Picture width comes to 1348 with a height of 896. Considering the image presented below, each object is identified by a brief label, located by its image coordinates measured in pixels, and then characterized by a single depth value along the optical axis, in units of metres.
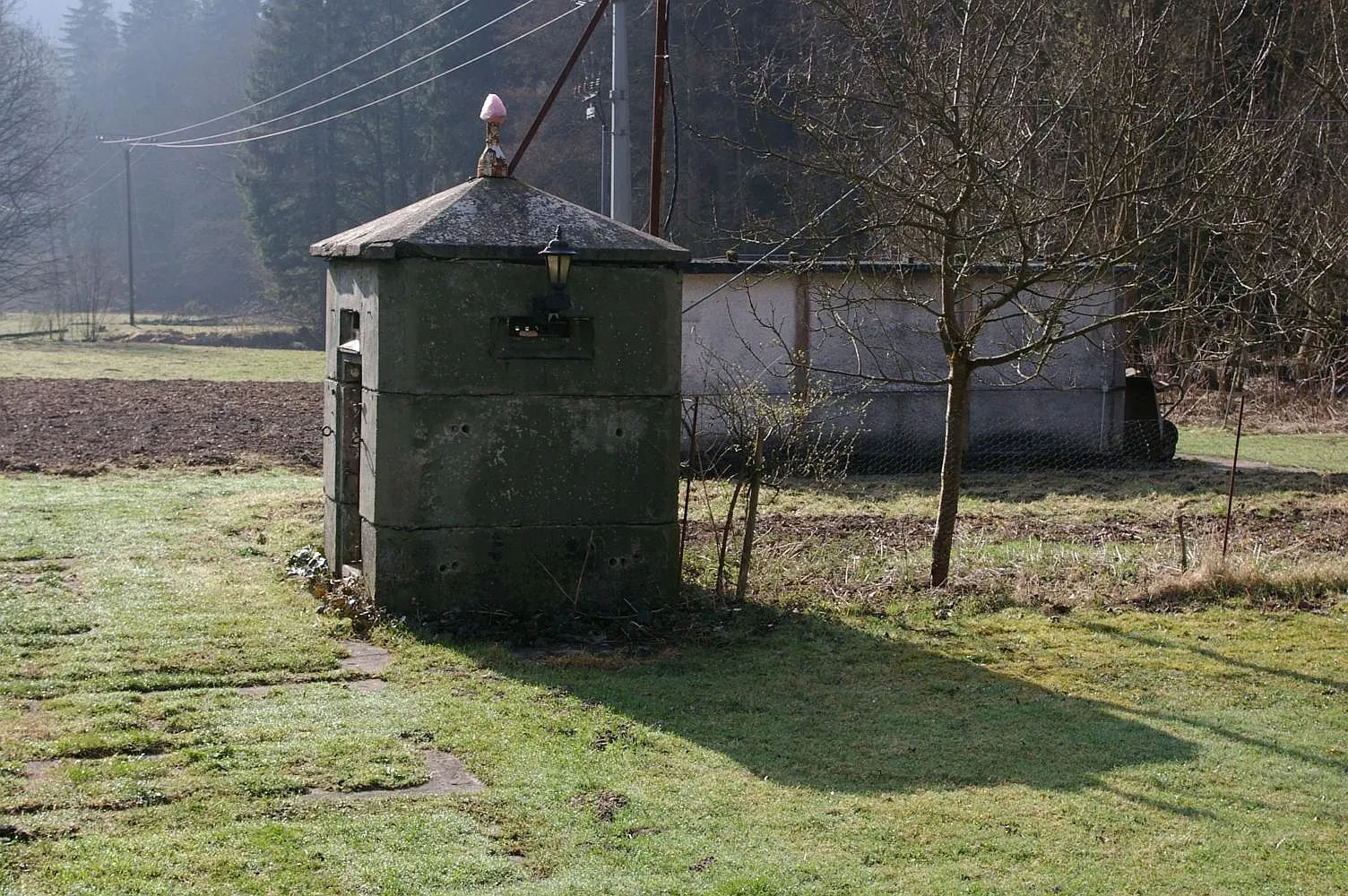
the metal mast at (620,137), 18.23
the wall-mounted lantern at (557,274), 8.38
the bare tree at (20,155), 52.44
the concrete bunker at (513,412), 8.66
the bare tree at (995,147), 9.17
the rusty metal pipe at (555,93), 15.73
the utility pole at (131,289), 56.83
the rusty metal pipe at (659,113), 14.18
